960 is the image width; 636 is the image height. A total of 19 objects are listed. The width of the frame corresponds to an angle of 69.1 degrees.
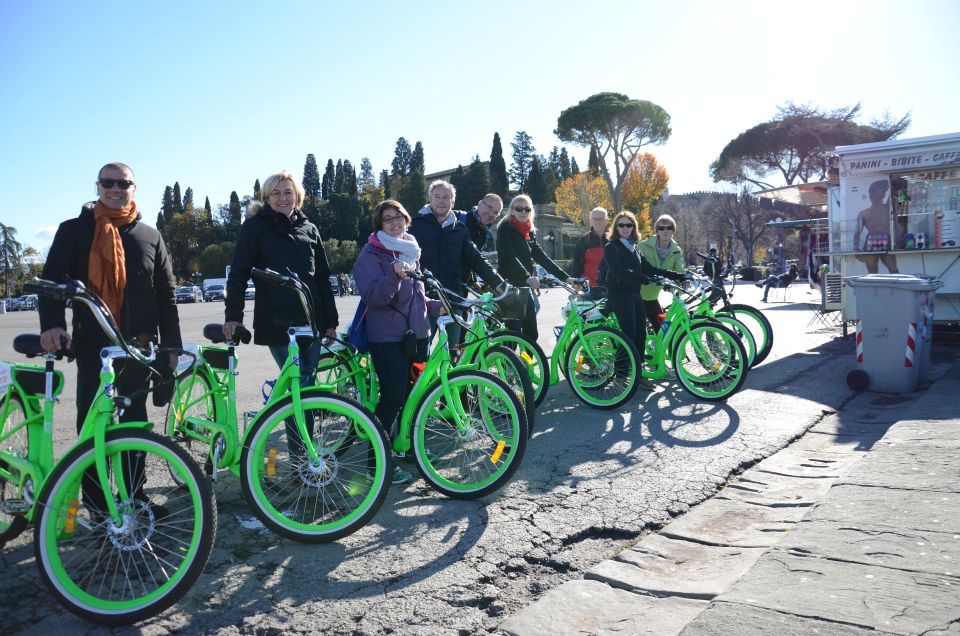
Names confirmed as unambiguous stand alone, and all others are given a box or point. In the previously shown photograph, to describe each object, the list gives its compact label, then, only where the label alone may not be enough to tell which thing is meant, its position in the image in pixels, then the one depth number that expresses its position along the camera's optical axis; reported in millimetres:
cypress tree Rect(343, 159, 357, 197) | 95375
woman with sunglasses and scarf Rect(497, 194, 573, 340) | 6719
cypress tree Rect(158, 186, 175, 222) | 106250
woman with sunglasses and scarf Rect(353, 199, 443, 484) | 4129
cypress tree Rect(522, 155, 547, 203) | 89250
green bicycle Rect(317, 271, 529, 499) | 3846
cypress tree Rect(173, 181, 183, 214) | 108750
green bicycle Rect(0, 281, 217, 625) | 2621
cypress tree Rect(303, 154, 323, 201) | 116438
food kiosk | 10320
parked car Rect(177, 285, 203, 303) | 55312
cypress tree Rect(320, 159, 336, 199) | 113938
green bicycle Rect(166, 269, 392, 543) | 3303
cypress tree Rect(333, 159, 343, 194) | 109312
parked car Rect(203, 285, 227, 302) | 55544
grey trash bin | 6801
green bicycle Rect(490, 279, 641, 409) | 6035
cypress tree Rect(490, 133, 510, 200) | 85188
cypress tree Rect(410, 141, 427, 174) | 112600
